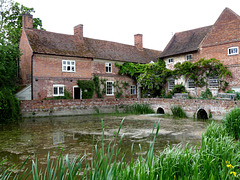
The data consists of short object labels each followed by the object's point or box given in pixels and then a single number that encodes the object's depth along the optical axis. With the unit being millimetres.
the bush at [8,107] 16812
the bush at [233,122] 8289
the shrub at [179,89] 26075
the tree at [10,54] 17109
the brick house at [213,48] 21981
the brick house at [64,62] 23781
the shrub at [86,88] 26406
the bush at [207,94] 22659
